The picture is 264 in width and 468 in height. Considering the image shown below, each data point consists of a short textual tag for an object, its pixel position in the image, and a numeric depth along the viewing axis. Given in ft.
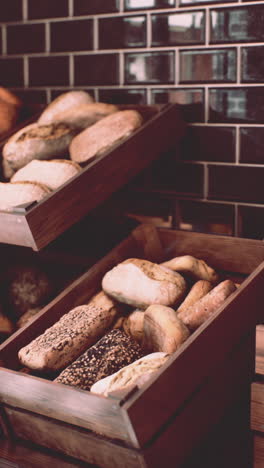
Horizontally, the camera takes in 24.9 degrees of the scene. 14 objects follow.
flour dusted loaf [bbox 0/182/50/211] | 4.83
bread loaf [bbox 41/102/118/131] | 5.83
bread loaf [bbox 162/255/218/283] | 5.21
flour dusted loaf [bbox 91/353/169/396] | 3.88
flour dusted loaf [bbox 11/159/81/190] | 5.02
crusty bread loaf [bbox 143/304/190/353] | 4.38
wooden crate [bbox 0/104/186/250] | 4.51
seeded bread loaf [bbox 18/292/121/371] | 4.38
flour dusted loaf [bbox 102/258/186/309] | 4.89
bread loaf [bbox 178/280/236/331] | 4.57
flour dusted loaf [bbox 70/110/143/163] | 5.33
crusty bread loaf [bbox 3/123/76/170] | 5.44
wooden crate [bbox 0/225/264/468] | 3.67
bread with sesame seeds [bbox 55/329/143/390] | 4.19
